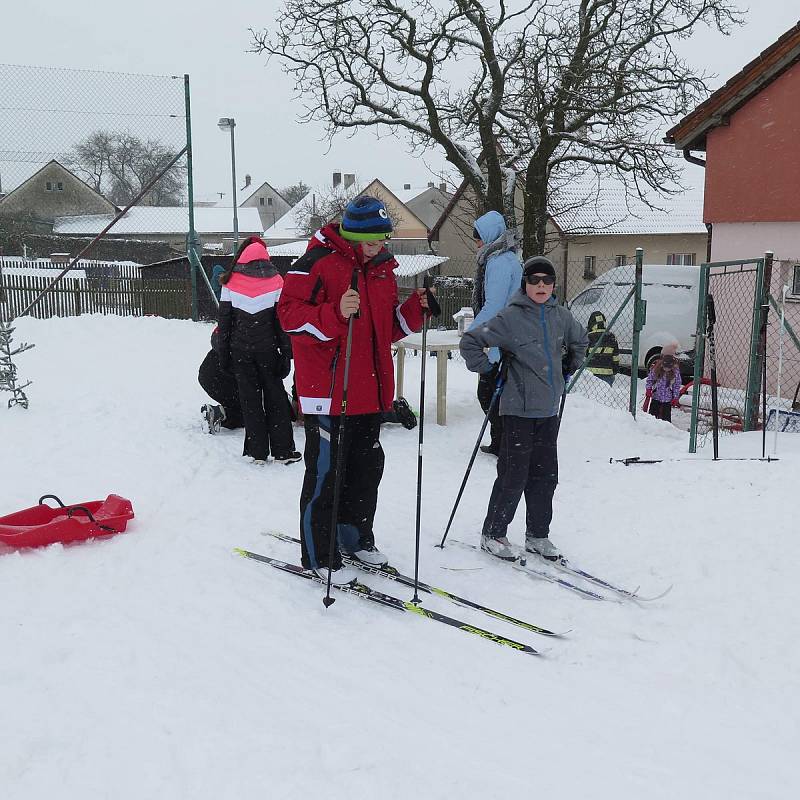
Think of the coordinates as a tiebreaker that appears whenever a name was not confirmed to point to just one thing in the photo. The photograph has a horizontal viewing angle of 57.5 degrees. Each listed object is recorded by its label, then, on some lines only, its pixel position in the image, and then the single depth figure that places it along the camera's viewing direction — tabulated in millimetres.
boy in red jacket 3340
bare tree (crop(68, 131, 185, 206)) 12883
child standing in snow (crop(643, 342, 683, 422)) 8641
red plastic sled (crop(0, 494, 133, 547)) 3734
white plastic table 6840
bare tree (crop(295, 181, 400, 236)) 47312
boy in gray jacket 3855
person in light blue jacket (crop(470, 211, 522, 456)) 5402
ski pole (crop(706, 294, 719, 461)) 5773
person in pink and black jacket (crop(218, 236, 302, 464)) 5609
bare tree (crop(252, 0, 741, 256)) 14320
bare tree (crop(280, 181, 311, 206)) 73250
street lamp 23100
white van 12711
